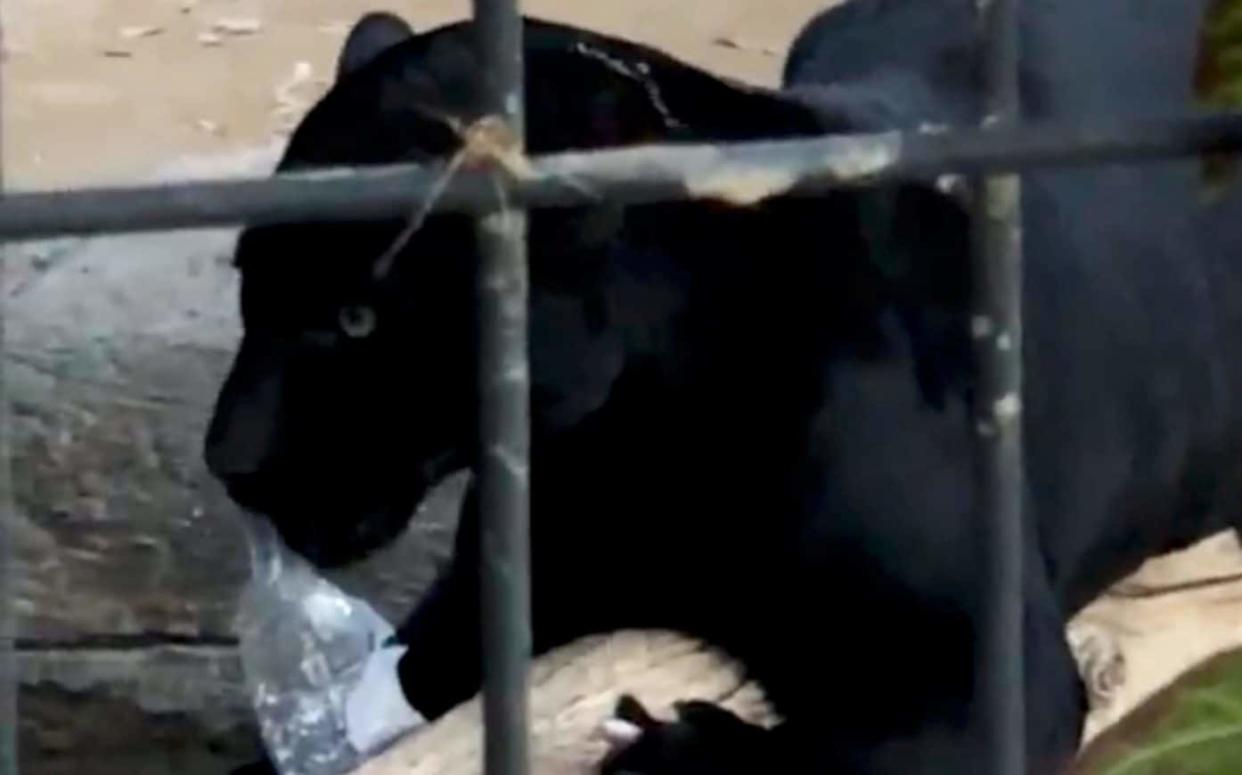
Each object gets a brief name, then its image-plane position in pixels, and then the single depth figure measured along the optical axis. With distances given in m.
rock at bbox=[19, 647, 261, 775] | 2.62
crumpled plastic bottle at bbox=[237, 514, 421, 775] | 2.19
